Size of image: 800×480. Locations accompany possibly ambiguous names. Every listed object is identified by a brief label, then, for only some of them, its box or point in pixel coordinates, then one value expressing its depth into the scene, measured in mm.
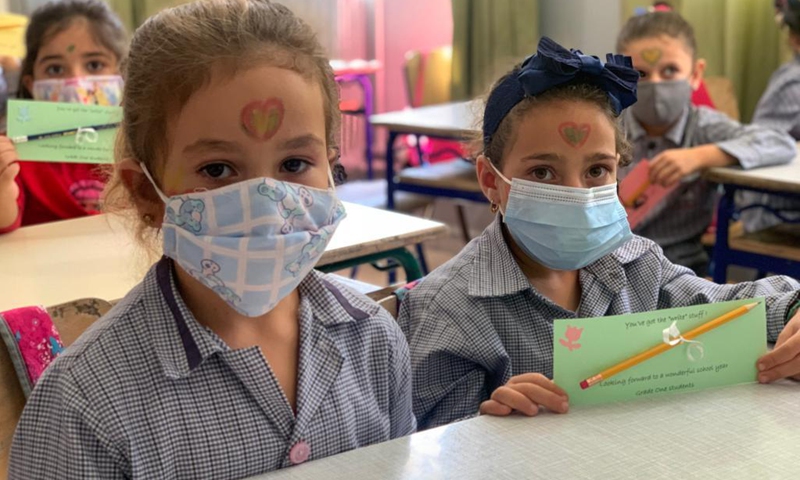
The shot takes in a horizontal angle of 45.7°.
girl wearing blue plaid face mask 1135
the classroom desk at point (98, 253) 1974
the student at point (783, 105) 3607
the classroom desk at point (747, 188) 2971
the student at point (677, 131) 3217
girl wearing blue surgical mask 1640
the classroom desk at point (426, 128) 3969
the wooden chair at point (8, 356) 1532
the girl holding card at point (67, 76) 2744
